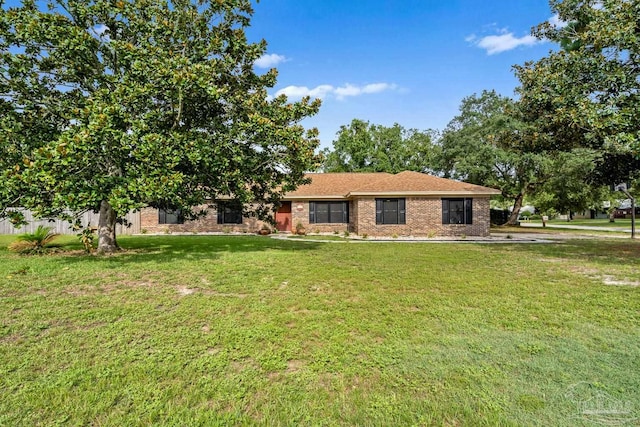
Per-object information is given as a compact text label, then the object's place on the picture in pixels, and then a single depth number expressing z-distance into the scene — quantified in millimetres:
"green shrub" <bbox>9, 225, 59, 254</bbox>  10016
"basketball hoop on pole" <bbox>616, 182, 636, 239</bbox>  17158
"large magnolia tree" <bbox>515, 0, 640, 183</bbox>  7980
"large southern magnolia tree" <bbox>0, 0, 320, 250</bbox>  7188
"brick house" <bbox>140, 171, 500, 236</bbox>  17578
